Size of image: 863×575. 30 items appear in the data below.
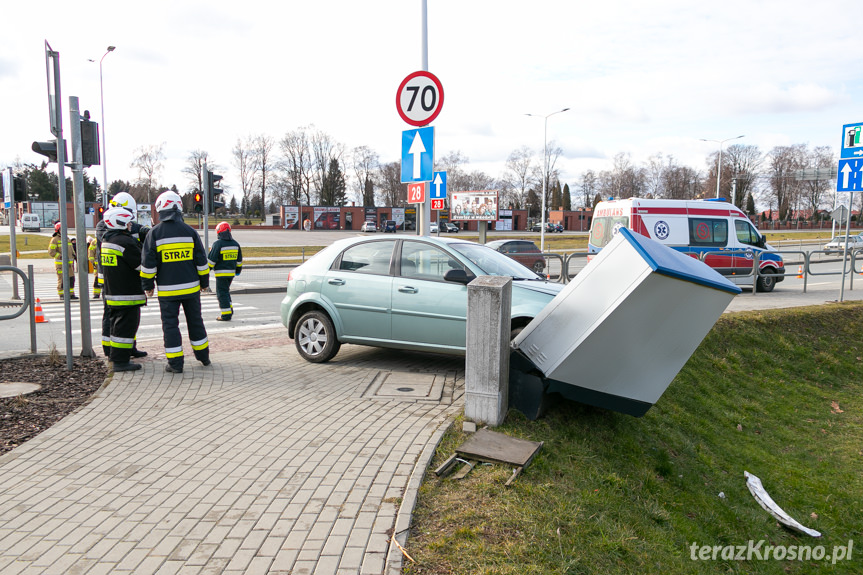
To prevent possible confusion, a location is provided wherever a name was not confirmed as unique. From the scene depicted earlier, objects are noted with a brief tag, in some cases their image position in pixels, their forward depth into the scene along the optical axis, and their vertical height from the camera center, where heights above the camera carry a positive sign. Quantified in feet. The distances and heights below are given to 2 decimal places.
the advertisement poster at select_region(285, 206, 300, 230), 264.52 +6.64
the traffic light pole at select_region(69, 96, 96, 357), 23.17 +1.09
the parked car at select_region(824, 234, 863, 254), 123.05 -2.15
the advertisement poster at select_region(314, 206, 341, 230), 268.13 +6.29
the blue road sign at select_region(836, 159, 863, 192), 41.50 +3.74
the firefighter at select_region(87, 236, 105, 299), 38.64 -1.97
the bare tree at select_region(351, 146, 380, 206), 340.72 +28.83
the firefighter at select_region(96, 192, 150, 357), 23.52 +0.21
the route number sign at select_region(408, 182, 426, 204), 28.17 +1.80
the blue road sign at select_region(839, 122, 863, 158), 41.01 +6.02
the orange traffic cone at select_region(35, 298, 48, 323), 38.38 -5.18
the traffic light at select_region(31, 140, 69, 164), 23.17 +3.20
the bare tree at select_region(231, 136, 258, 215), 311.88 +30.97
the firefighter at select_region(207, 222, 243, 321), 39.37 -2.08
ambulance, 56.95 +0.02
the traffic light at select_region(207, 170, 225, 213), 59.21 +3.98
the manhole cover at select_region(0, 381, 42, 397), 19.70 -5.07
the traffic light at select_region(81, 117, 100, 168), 23.67 +3.50
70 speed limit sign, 26.07 +5.71
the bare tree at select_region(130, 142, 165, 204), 285.02 +29.76
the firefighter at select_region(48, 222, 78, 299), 51.71 -1.73
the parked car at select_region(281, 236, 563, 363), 21.29 -2.21
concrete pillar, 15.16 -2.95
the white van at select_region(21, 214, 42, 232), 207.72 +3.82
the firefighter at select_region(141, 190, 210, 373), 22.13 -1.29
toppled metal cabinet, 14.28 -2.36
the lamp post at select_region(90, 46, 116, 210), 110.26 +10.65
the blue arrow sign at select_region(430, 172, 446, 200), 51.52 +3.81
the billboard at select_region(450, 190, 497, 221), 79.51 +3.63
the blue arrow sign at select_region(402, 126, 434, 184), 27.02 +3.46
